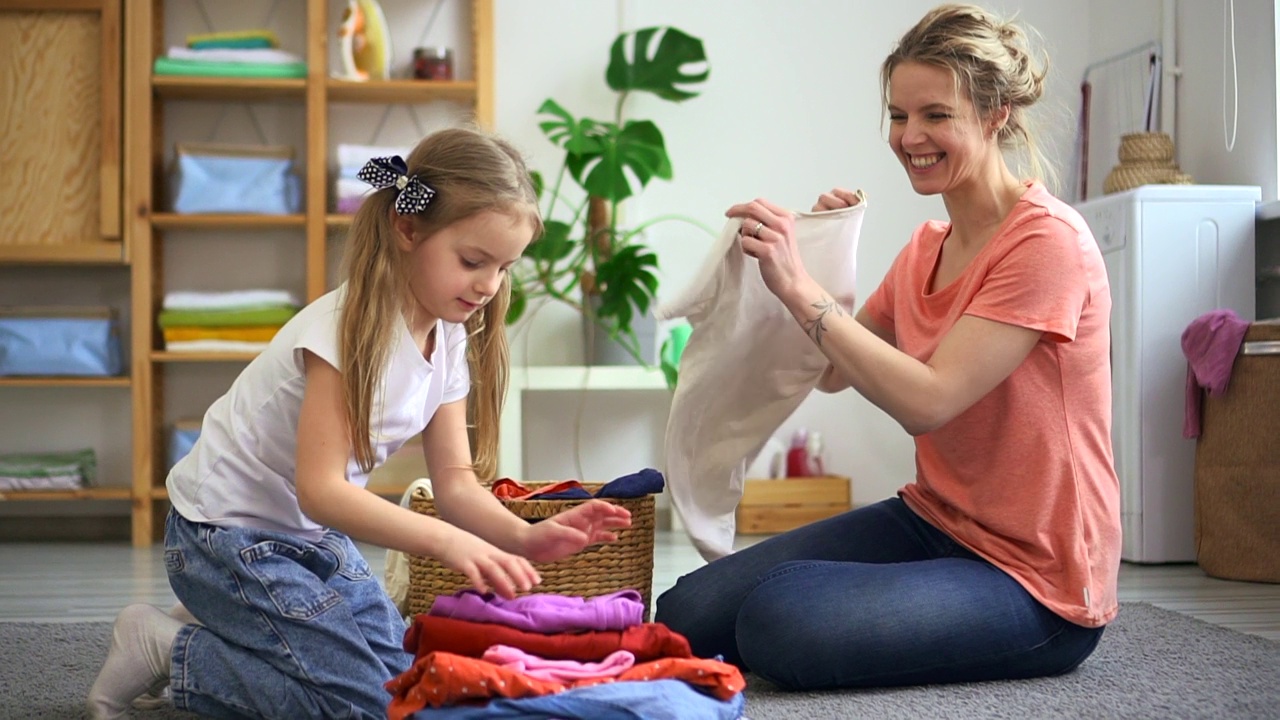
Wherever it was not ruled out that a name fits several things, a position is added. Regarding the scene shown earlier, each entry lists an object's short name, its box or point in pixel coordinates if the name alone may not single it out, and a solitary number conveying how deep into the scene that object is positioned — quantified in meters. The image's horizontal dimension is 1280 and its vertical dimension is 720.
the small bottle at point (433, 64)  3.97
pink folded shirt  1.34
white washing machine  3.27
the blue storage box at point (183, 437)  3.90
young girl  1.55
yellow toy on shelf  3.95
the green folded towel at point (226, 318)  3.86
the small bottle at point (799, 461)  4.20
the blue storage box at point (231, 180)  3.88
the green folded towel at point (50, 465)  3.85
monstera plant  3.88
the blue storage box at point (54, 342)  3.83
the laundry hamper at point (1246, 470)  2.97
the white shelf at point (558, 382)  3.85
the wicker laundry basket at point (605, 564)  2.13
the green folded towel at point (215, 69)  3.86
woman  1.77
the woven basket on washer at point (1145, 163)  3.54
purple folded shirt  1.41
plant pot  4.00
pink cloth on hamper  3.03
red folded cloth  1.39
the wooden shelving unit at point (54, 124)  3.92
